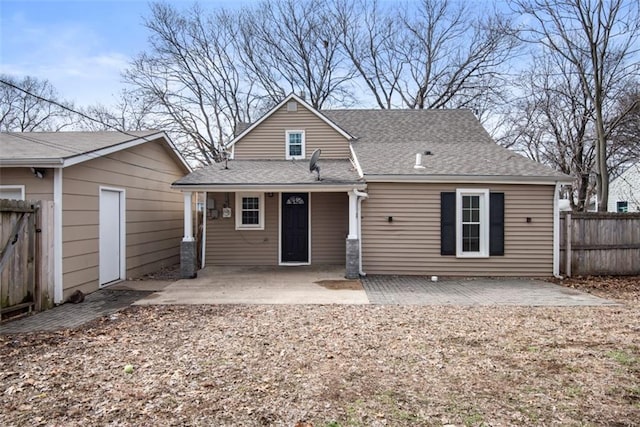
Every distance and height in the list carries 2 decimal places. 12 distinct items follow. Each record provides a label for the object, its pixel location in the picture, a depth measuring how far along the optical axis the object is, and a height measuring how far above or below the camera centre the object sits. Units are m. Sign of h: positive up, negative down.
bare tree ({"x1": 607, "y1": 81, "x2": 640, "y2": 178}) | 12.97 +3.19
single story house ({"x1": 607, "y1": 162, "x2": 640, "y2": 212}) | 20.75 +1.26
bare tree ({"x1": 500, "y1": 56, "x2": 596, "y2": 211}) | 16.48 +4.29
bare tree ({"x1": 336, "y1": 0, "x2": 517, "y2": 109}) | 22.80 +9.87
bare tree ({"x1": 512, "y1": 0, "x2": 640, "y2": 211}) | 12.10 +5.67
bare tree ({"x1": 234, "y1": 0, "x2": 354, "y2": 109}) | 24.97 +10.58
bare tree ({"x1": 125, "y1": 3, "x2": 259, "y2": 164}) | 23.39 +8.25
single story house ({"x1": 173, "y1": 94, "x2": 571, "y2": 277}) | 9.58 +0.02
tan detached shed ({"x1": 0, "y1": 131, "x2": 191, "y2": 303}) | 6.92 +0.36
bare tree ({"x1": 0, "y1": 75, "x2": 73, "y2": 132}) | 23.83 +6.49
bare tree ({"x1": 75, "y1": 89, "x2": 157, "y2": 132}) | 23.23 +6.02
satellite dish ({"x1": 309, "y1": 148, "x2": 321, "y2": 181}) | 9.91 +1.30
